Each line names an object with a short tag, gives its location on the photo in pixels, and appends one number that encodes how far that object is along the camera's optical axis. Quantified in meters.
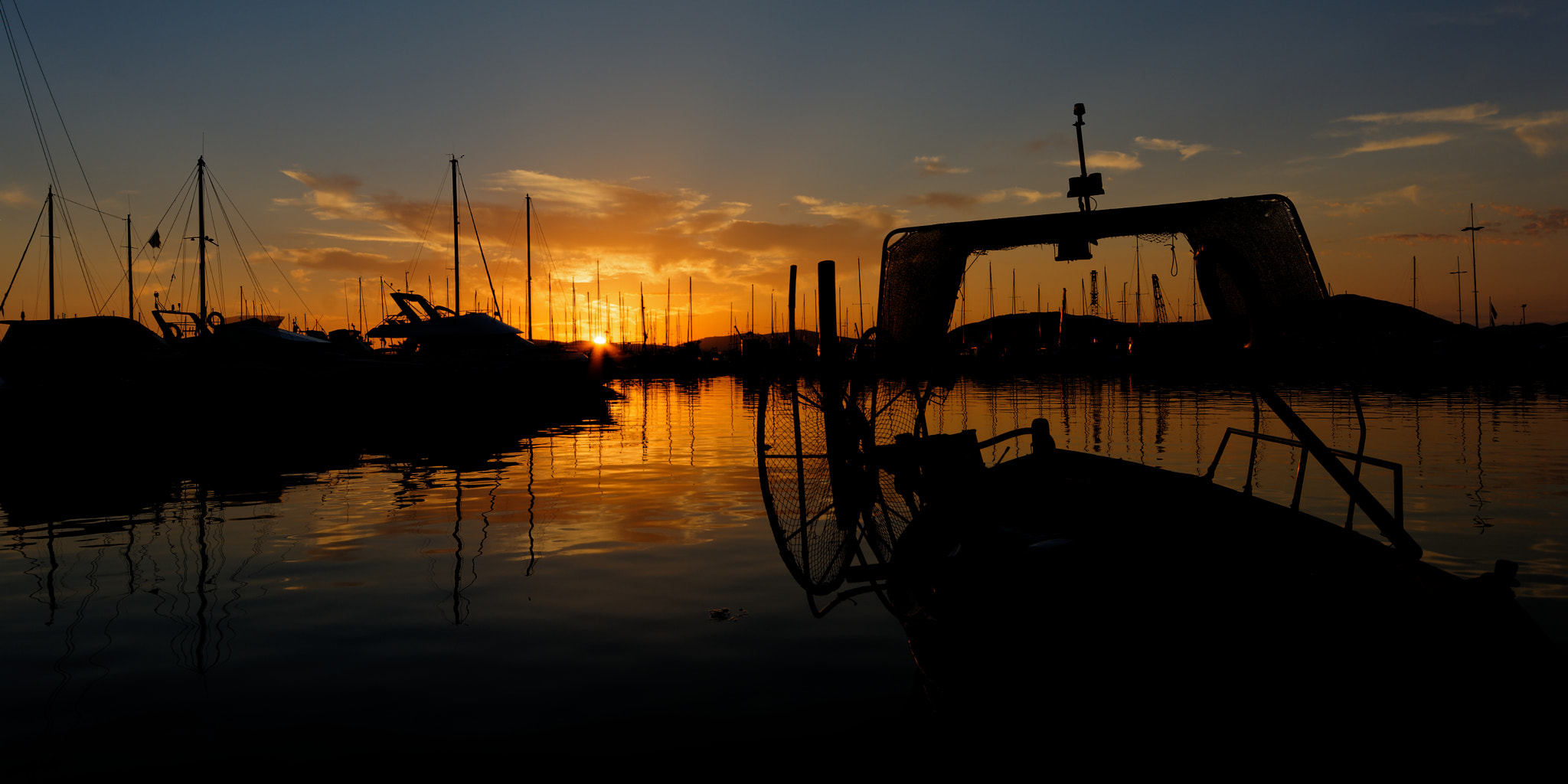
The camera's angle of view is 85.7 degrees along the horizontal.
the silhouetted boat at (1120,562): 5.02
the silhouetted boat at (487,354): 49.41
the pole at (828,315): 8.55
